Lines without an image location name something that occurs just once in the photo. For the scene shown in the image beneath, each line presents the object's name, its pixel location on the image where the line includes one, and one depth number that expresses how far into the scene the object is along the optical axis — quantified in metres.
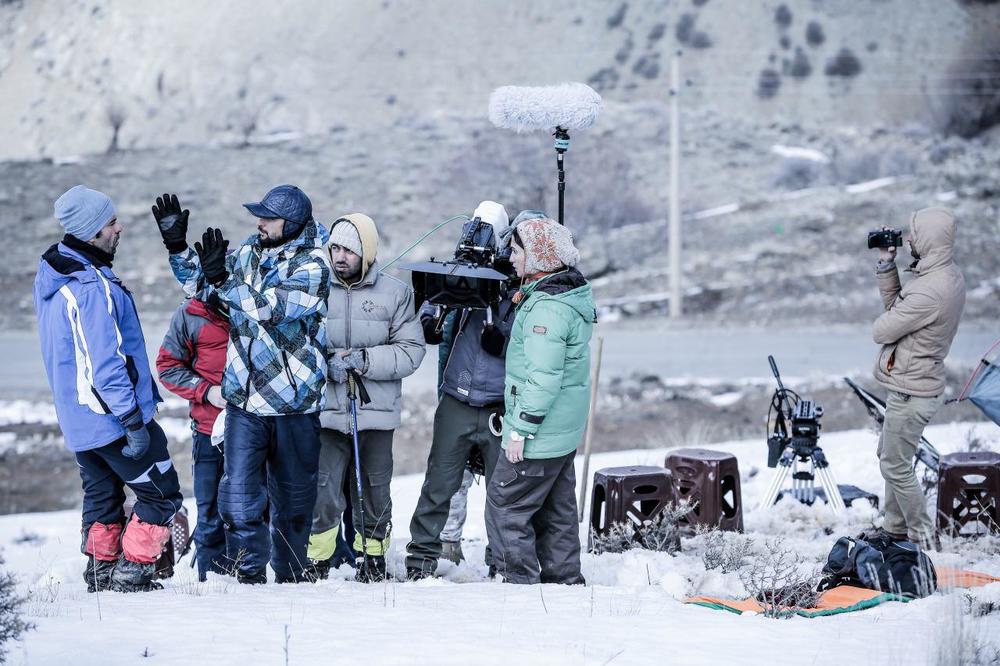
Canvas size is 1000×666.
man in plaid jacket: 10.27
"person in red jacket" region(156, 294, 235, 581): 11.97
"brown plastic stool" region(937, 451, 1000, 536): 13.70
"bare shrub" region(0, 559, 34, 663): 7.32
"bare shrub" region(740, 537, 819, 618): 9.87
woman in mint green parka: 10.29
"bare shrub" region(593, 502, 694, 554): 13.05
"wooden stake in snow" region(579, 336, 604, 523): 14.17
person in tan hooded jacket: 12.16
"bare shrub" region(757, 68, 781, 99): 99.94
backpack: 10.46
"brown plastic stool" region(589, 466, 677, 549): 13.25
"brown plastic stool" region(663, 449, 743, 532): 14.12
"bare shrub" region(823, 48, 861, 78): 100.56
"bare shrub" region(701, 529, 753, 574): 11.90
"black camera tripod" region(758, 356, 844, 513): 14.39
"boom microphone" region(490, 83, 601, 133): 12.66
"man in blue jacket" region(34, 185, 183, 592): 9.66
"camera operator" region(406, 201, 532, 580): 11.45
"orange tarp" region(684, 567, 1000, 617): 9.91
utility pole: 43.97
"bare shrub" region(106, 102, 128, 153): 90.87
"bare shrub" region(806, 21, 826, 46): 104.94
